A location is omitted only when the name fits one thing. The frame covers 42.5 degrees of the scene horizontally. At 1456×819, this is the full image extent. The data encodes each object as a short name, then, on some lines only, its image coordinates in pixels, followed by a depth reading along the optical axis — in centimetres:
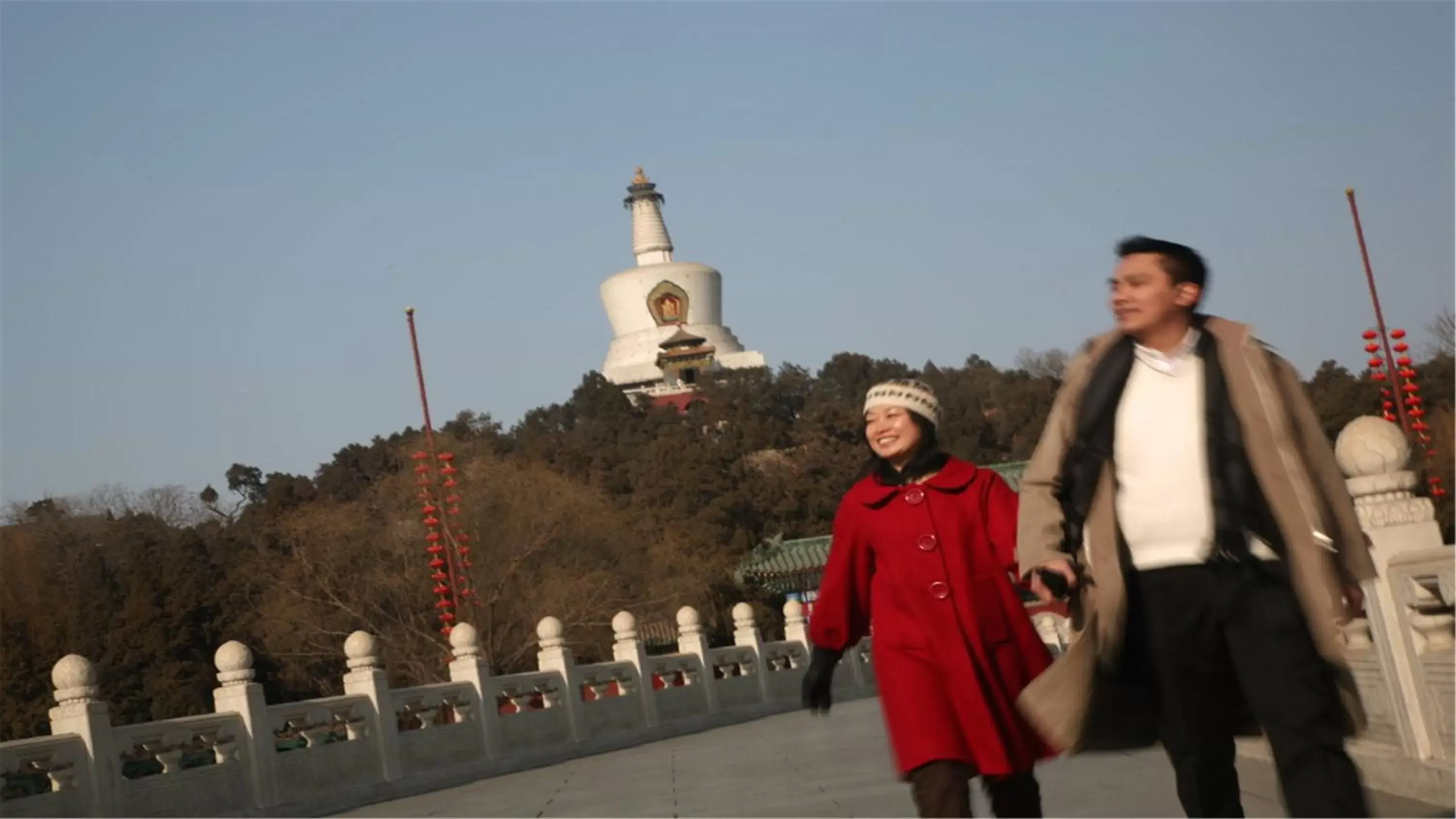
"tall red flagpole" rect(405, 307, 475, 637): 2469
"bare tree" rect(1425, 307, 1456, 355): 4322
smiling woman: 459
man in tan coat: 383
